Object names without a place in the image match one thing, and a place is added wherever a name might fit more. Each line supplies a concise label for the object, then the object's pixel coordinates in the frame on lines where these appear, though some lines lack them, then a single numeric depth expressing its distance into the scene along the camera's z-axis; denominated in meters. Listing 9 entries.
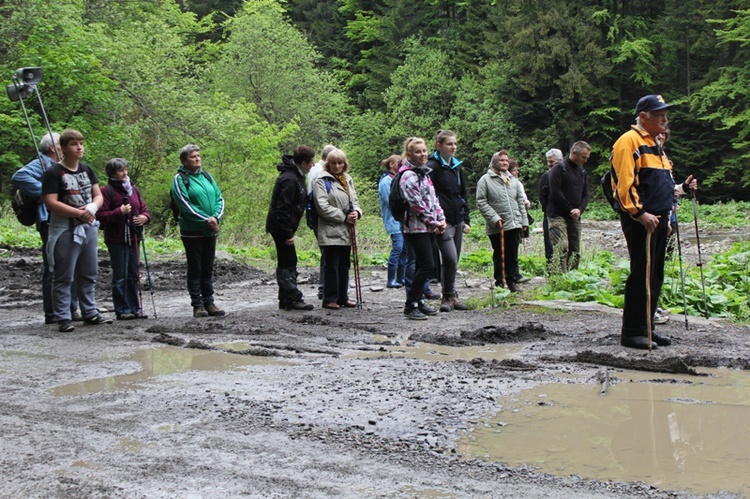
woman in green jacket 9.13
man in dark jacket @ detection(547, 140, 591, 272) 11.31
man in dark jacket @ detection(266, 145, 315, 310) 9.82
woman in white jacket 11.23
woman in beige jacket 9.86
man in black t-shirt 8.37
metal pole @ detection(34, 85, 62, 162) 8.80
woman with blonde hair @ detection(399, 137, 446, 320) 8.87
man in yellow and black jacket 6.69
